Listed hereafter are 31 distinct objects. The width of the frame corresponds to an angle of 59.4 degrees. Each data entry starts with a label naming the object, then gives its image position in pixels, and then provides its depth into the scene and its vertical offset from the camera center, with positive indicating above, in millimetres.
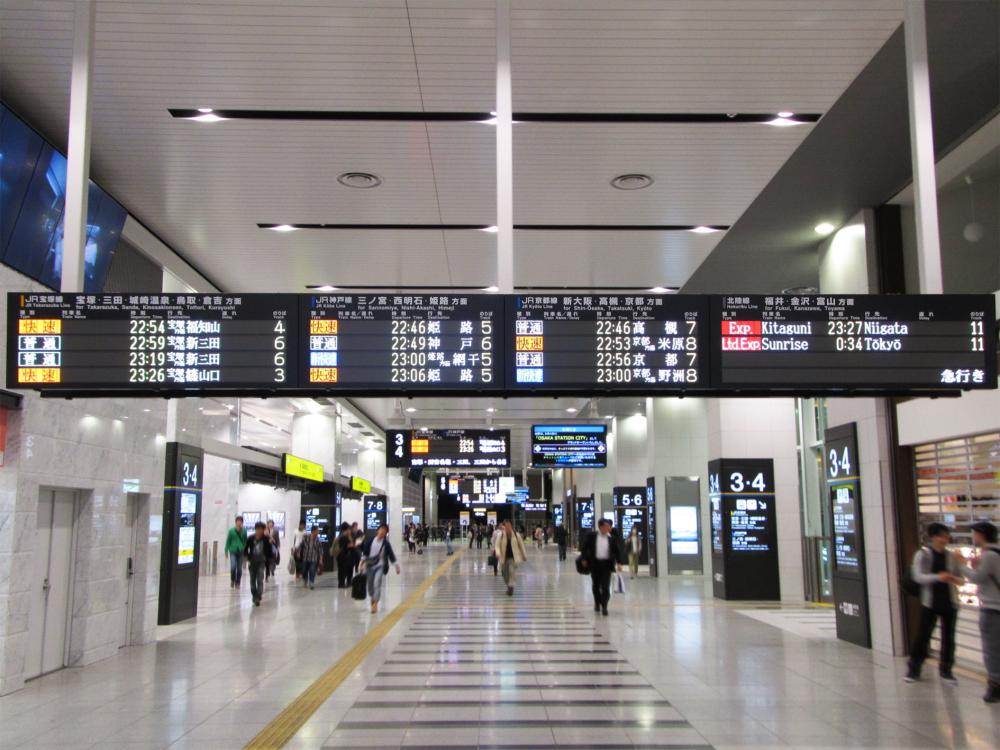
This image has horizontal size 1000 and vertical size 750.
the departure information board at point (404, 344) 6312 +1163
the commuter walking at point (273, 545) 19748 -911
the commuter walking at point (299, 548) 20109 -972
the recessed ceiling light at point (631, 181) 9258 +3411
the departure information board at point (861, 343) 6059 +1104
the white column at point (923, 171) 6219 +2389
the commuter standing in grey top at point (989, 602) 7285 -844
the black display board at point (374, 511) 34312 -196
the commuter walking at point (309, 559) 19875 -1175
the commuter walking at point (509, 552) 17547 -953
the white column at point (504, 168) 6141 +2424
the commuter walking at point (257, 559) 15703 -922
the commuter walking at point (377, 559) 14523 -889
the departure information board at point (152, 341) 6066 +1168
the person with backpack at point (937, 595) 8078 -855
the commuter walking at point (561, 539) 30688 -1203
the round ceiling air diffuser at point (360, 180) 9203 +3431
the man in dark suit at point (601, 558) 13695 -834
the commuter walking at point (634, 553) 21572 -1213
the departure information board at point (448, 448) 23562 +1539
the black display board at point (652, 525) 22703 -548
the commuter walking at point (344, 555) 19422 -1076
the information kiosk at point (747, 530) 16031 -488
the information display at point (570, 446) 24531 +1631
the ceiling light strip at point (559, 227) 10859 +3425
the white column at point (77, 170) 6152 +2419
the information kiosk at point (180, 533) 12406 -366
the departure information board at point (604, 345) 6266 +1133
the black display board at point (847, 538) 10570 -436
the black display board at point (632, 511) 27438 -221
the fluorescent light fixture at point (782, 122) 7919 +3419
